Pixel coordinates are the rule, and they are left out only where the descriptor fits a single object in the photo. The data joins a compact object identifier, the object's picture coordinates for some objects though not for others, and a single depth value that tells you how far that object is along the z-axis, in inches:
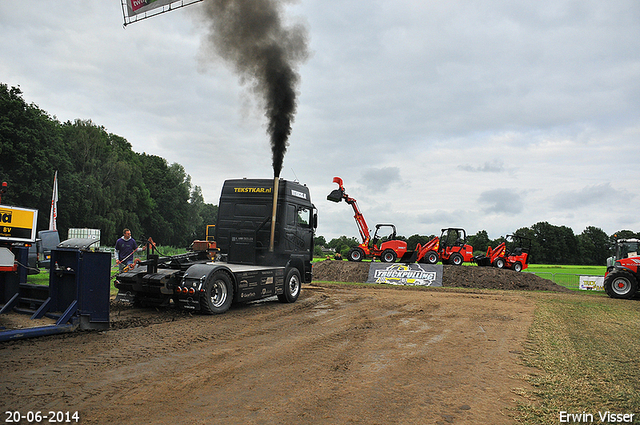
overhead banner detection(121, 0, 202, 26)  588.4
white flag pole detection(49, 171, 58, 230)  933.3
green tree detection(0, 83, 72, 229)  1400.1
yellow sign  279.1
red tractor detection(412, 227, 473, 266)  909.8
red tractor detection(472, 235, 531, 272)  995.9
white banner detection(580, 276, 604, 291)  904.9
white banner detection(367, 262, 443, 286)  858.1
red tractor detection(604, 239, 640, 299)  674.2
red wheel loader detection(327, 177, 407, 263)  932.6
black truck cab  346.9
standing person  485.1
